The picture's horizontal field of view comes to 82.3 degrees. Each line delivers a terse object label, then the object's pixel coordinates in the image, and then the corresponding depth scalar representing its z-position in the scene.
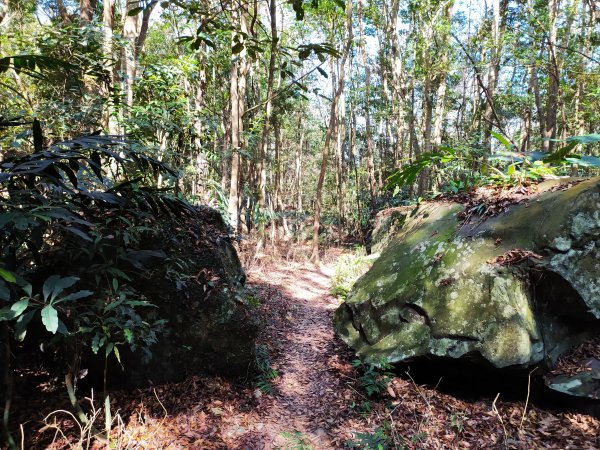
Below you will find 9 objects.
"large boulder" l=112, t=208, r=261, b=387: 3.47
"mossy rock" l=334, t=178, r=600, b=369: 3.75
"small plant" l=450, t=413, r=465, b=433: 3.51
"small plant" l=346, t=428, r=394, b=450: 2.92
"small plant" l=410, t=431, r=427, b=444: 3.31
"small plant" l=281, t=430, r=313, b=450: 3.24
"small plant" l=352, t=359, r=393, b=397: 4.00
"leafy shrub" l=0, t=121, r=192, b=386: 1.73
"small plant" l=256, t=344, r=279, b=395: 4.08
